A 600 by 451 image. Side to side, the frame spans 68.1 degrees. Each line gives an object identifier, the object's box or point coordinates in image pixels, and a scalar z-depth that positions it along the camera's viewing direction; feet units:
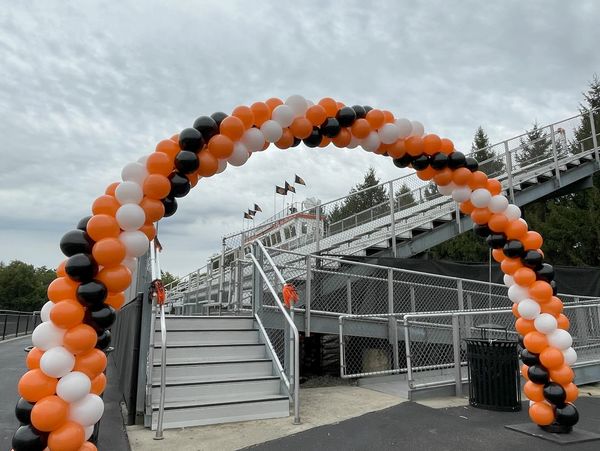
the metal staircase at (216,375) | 16.22
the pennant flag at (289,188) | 69.41
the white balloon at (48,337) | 10.42
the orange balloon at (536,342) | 15.76
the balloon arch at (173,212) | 10.29
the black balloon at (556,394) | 15.21
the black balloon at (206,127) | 12.86
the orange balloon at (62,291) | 10.78
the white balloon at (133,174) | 12.08
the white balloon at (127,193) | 11.68
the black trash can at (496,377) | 18.60
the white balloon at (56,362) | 10.16
